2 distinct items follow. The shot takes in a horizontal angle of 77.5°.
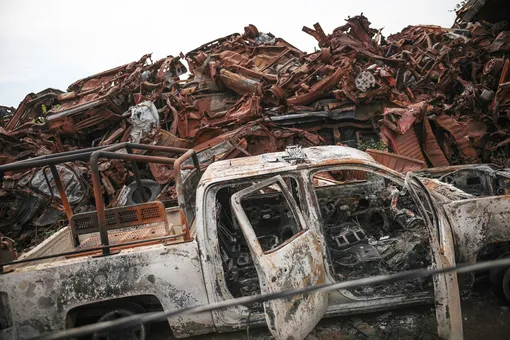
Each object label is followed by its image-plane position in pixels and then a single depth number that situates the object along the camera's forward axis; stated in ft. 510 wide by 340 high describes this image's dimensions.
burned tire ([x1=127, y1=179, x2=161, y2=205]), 19.30
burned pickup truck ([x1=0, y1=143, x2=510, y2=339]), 8.03
